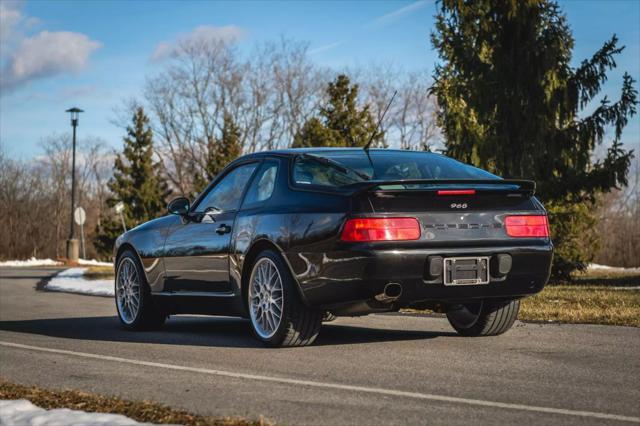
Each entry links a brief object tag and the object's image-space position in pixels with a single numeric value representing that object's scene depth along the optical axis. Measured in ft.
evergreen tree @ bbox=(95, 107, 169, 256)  190.75
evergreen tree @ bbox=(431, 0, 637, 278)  75.61
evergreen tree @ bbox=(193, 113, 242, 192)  169.27
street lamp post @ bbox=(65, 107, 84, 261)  140.26
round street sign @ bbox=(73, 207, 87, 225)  143.13
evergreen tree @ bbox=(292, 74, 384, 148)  109.91
